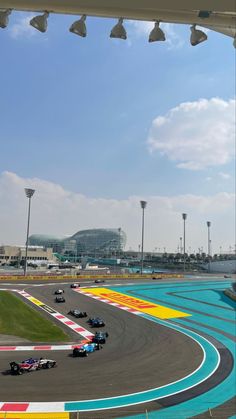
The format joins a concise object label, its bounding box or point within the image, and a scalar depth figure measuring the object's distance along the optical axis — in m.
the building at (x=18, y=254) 167.12
